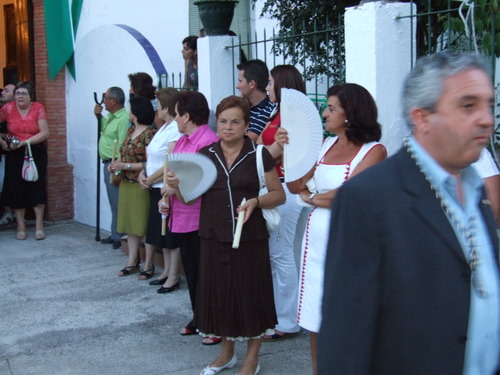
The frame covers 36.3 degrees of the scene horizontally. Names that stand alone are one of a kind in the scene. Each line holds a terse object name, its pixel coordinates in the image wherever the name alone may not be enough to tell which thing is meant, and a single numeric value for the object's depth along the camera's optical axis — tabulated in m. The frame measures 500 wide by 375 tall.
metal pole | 8.74
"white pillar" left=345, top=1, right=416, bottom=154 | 5.01
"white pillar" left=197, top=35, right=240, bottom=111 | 6.90
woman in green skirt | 6.90
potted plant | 6.78
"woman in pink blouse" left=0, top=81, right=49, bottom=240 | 9.02
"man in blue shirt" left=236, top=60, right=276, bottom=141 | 5.54
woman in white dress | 4.13
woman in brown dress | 4.59
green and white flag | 9.97
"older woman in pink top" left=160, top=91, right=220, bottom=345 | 5.25
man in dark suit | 1.97
